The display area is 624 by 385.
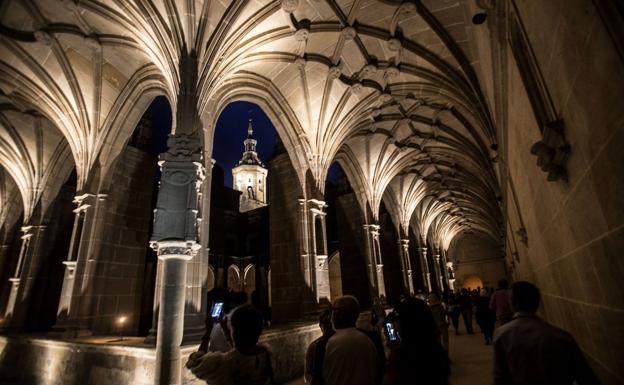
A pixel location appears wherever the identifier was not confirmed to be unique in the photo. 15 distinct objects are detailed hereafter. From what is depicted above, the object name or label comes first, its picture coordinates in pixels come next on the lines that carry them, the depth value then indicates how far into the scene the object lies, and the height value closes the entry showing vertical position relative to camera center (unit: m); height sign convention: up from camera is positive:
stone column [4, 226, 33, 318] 10.02 +1.00
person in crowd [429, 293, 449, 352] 5.25 -0.52
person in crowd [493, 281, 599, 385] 1.57 -0.38
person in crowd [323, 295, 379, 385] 1.79 -0.41
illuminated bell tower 36.57 +13.55
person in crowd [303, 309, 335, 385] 1.91 -0.45
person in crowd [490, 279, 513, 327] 5.28 -0.43
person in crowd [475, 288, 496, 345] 7.87 -0.95
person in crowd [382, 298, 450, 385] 1.21 -0.28
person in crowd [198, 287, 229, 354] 3.40 -0.24
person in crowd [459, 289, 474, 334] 10.41 -0.94
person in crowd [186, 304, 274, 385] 1.59 -0.34
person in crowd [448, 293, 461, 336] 10.62 -1.00
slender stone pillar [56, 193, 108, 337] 7.64 +0.88
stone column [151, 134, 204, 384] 4.57 +0.91
